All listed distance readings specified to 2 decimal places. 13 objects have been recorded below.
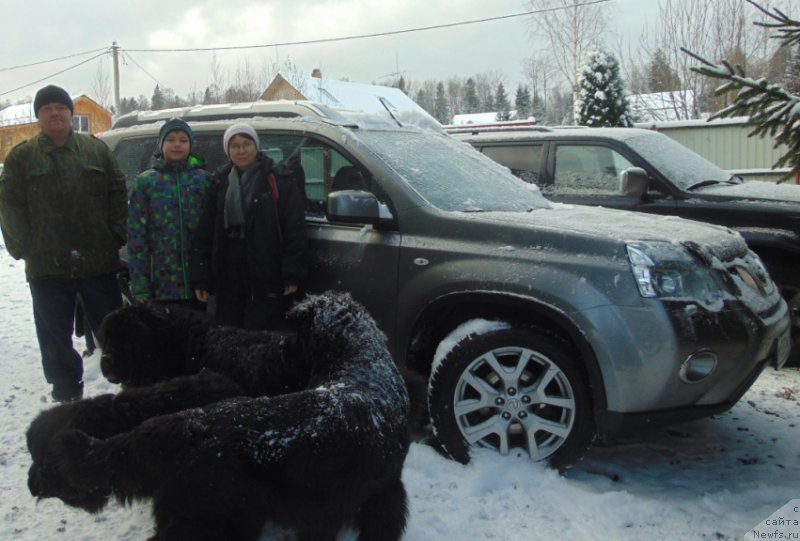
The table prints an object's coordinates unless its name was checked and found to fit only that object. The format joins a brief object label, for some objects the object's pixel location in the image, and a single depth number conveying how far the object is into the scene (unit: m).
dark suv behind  5.54
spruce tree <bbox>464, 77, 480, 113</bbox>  96.62
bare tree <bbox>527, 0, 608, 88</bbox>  30.92
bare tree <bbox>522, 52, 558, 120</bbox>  33.03
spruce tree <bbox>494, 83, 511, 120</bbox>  88.66
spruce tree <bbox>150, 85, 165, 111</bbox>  49.38
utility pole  34.09
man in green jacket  4.00
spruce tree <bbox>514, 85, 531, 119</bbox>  76.06
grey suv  3.22
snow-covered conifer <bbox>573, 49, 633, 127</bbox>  19.44
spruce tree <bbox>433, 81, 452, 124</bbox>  89.94
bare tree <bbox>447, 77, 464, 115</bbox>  101.00
